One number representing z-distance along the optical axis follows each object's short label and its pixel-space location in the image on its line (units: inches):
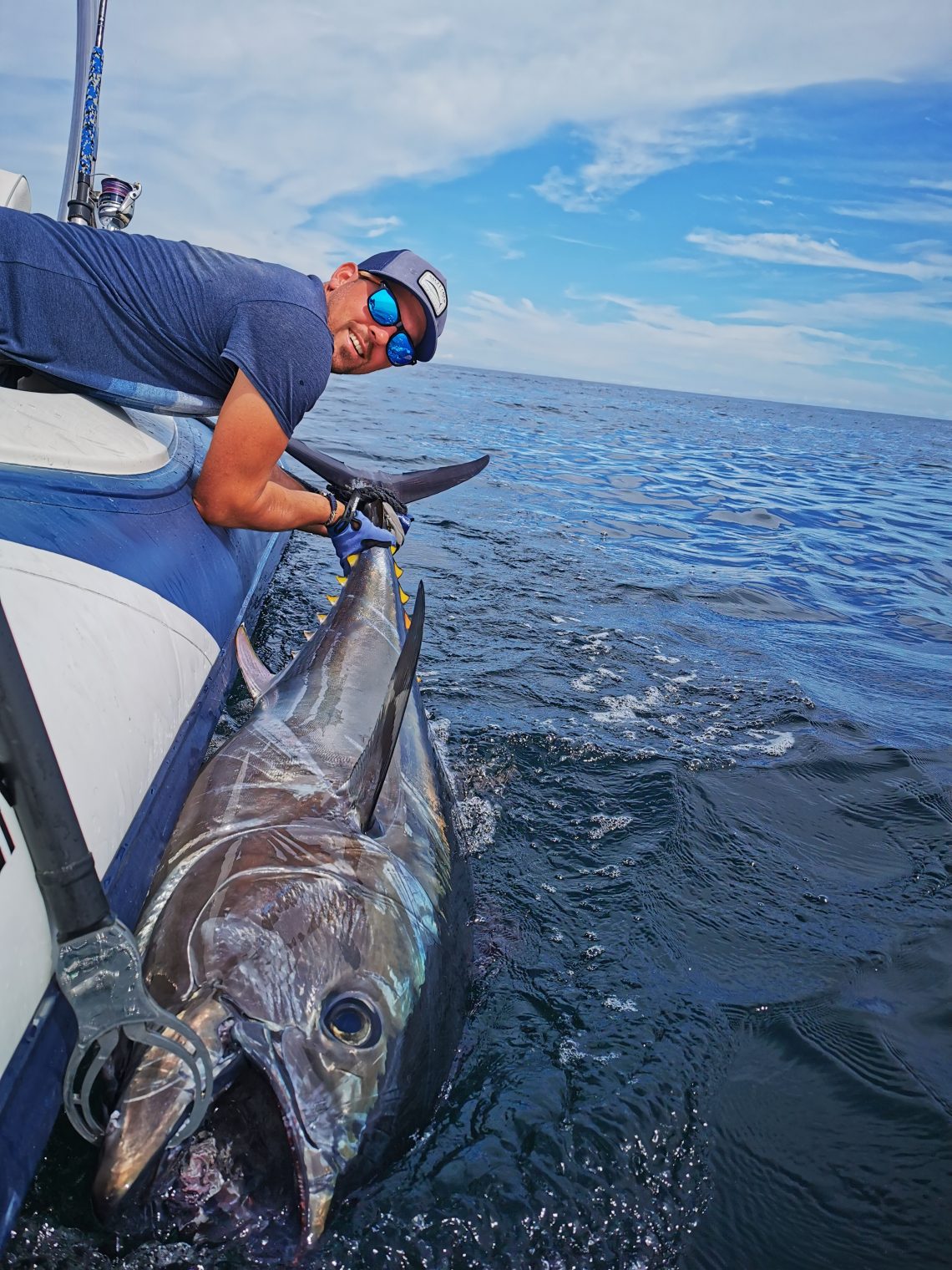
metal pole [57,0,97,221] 194.5
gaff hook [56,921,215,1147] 49.9
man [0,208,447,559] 96.2
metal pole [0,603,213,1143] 49.7
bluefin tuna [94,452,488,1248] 53.2
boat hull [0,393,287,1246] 52.0
